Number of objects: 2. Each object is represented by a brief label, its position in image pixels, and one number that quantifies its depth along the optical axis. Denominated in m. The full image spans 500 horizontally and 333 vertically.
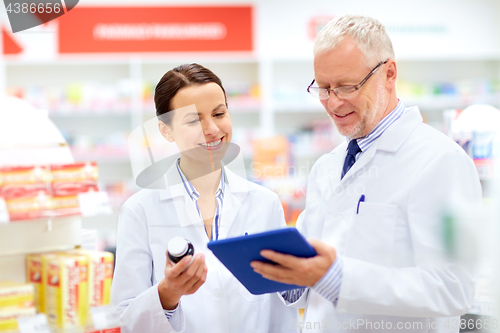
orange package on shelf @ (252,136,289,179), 4.73
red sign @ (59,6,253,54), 5.34
